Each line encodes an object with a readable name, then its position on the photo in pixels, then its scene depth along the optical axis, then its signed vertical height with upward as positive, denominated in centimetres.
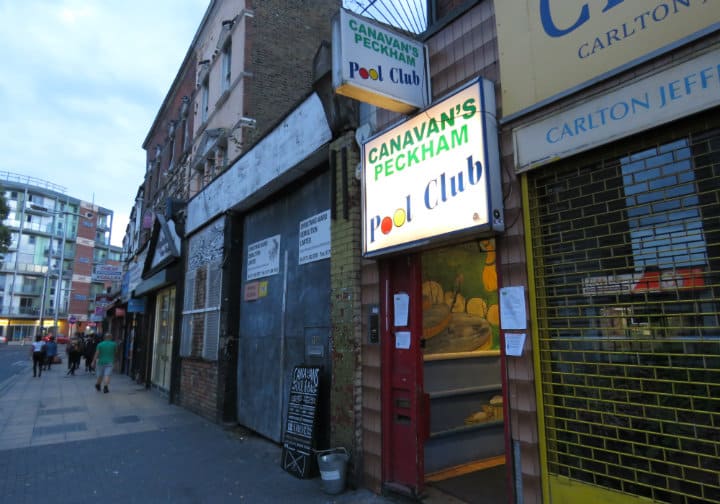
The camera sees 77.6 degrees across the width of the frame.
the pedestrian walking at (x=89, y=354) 2262 -110
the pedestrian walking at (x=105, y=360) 1414 -89
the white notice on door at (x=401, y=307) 503 +25
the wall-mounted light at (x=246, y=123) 1198 +551
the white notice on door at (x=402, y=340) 496 -12
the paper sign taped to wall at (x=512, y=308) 368 +17
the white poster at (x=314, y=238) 659 +140
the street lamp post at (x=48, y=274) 4286 +650
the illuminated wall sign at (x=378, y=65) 436 +265
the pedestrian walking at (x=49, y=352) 2177 -98
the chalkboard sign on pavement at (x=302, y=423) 575 -123
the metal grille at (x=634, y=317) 278 +7
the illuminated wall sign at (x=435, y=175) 390 +150
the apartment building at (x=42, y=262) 6216 +1016
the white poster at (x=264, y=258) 812 +137
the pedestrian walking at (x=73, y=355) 2098 -108
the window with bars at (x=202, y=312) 953 +43
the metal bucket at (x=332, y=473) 505 -159
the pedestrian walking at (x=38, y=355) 1975 -96
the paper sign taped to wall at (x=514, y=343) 365 -12
